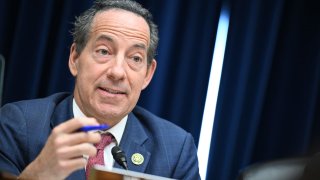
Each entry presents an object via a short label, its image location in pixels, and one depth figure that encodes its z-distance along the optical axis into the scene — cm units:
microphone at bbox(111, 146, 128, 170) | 219
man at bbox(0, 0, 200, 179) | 231
